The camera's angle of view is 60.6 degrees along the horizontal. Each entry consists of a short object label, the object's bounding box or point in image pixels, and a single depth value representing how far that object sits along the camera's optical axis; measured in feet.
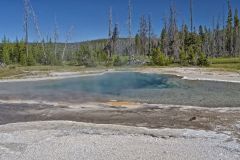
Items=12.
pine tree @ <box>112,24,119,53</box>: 160.64
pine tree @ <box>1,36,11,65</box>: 149.22
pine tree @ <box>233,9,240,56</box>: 168.51
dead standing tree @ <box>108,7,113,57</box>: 145.29
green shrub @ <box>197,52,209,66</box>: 104.67
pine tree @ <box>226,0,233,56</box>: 167.09
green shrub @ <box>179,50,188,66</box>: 110.30
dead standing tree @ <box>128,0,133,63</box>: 128.10
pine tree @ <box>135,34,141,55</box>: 199.50
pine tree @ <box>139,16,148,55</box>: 162.67
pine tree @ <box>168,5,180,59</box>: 140.69
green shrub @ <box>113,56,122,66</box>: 119.87
